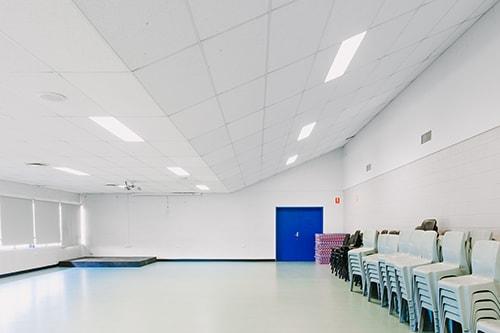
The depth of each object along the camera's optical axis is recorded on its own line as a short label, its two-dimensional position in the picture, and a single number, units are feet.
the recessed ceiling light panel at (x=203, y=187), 35.63
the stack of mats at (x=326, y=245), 37.78
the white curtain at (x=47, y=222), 36.83
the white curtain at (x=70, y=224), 41.16
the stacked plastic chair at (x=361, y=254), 22.30
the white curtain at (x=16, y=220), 31.99
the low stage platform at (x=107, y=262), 37.42
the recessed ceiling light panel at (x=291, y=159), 32.46
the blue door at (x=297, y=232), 40.86
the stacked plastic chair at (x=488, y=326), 8.99
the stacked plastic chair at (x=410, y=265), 14.91
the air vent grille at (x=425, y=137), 19.63
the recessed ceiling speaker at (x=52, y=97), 10.11
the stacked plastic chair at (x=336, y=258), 29.81
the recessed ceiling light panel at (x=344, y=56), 11.75
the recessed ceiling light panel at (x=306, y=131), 22.03
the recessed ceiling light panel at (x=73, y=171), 24.84
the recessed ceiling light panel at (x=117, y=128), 12.89
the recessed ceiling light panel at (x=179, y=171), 24.49
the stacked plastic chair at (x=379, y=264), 18.75
